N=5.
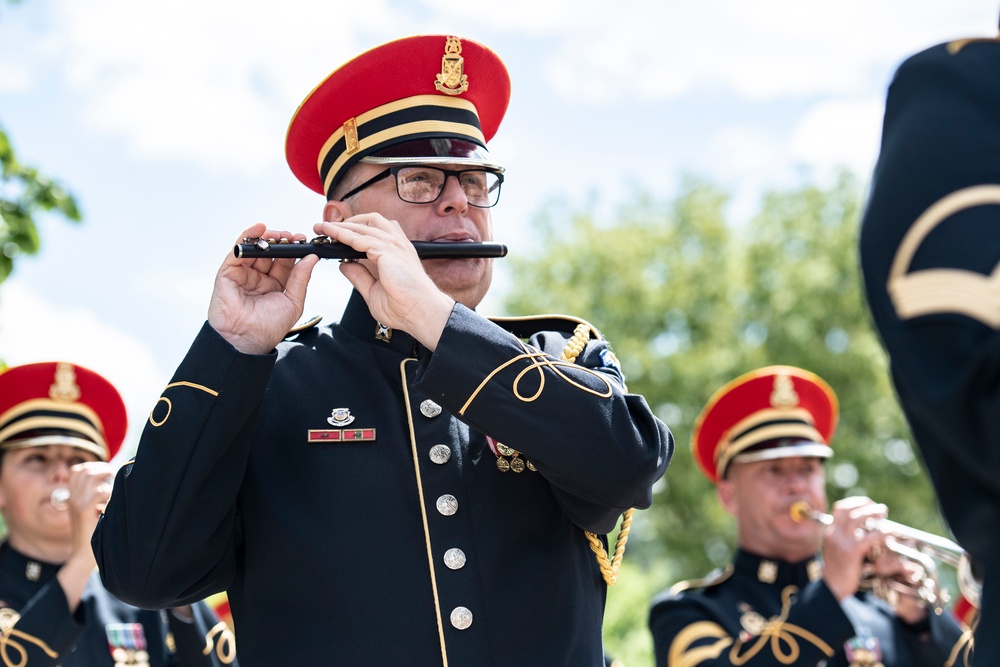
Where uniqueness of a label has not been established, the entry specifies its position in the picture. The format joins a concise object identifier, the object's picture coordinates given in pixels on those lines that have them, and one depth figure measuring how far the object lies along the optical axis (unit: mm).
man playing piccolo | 5508
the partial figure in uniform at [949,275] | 3135
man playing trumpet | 10766
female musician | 9383
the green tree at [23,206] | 12789
